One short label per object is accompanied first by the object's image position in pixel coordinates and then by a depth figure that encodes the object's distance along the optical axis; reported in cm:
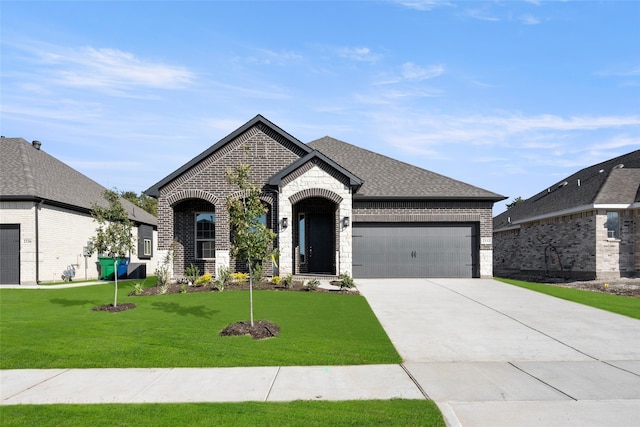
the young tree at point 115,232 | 1186
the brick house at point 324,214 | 1756
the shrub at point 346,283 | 1486
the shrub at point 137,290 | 1425
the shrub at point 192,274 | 1664
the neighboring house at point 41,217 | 1828
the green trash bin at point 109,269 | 2184
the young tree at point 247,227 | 913
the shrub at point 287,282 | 1557
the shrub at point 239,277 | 1687
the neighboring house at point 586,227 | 2153
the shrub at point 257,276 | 1524
